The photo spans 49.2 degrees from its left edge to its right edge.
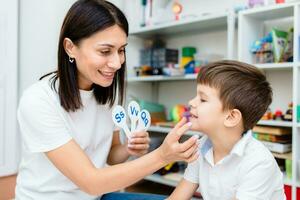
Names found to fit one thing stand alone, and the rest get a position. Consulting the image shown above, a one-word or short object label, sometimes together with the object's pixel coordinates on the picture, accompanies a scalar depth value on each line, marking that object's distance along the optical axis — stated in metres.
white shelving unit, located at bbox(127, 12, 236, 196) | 2.01
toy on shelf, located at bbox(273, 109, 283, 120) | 1.89
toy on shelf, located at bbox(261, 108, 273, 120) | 1.88
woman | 0.99
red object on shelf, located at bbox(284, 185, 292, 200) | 1.73
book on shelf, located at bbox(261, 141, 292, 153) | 1.81
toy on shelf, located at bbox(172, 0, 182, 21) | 2.45
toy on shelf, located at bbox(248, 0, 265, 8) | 1.92
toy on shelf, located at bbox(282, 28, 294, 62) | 1.87
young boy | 0.97
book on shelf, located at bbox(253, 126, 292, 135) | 1.82
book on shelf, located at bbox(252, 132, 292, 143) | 1.84
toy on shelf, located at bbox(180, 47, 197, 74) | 2.26
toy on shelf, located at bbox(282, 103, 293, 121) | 1.78
